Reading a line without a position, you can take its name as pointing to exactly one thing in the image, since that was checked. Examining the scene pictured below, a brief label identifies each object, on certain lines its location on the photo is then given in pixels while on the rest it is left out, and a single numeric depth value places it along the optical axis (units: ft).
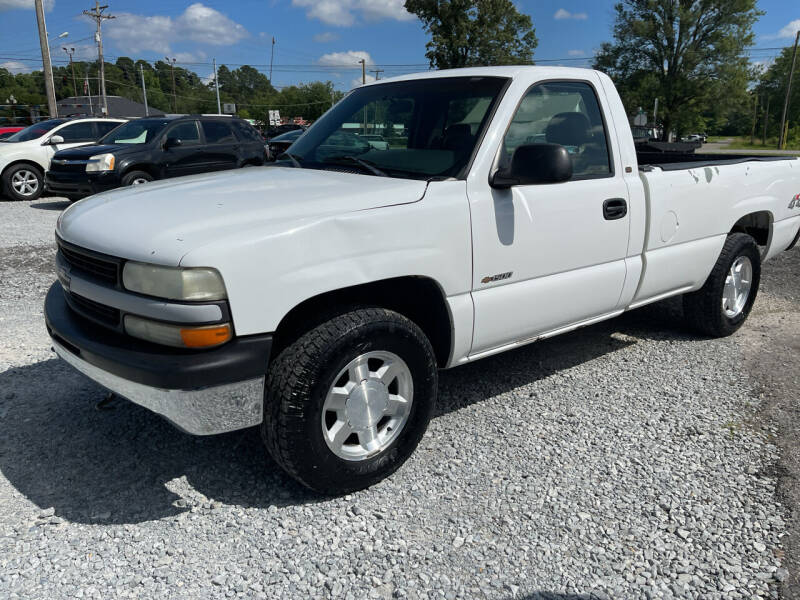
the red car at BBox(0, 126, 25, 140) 73.76
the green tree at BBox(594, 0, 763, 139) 134.72
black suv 37.17
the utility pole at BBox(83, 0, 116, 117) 181.47
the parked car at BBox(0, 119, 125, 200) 42.29
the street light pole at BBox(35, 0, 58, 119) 74.38
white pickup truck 8.08
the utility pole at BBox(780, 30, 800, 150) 170.18
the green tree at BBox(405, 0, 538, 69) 122.93
